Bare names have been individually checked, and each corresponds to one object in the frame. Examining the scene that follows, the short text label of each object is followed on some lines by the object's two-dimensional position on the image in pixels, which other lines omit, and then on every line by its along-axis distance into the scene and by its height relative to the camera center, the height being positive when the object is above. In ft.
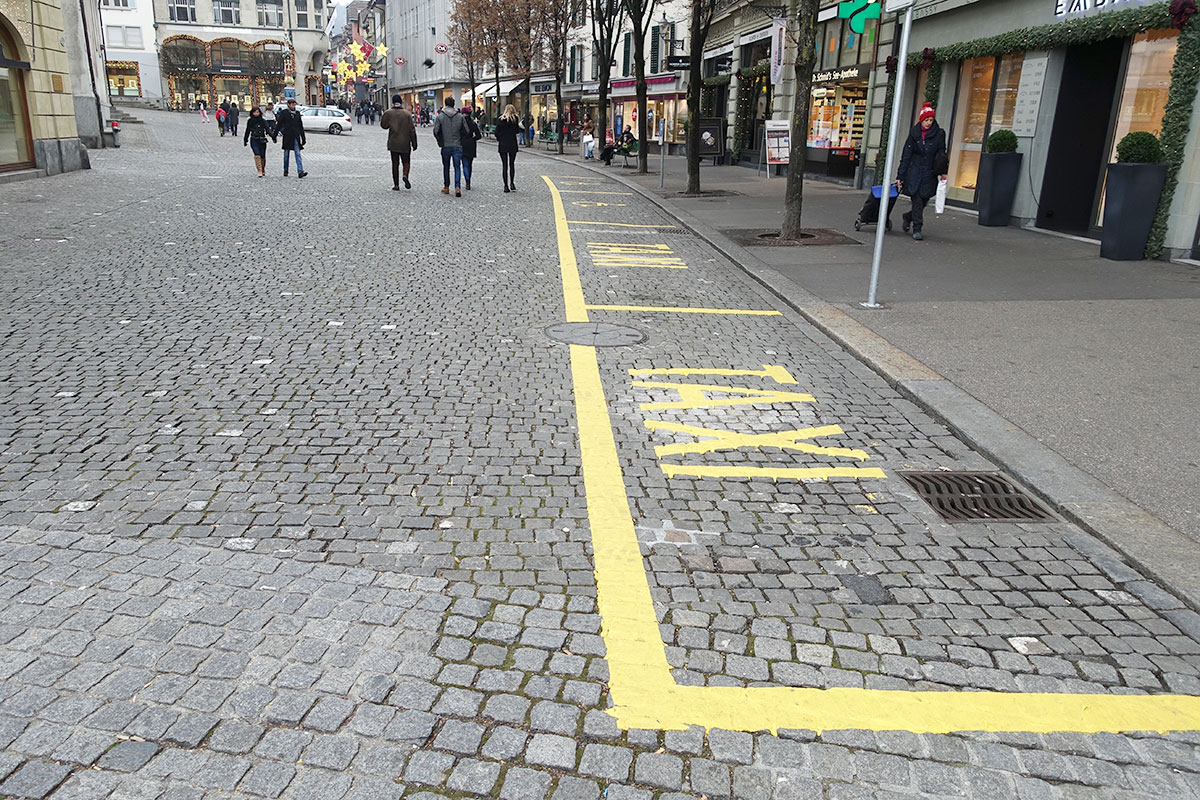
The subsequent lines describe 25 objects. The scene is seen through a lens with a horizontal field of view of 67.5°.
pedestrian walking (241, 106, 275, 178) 67.46 -1.51
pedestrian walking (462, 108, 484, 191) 59.93 -1.38
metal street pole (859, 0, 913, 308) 25.67 -1.21
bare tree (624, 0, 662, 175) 81.46 +7.05
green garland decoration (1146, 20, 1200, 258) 35.50 +1.17
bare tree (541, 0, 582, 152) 134.53 +14.14
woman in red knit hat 42.37 -1.25
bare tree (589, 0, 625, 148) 104.68 +9.05
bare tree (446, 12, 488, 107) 169.37 +16.17
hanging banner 80.38 +7.34
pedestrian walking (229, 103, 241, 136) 145.95 -0.72
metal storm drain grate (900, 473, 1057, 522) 14.23 -5.72
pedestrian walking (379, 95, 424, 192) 60.18 -0.86
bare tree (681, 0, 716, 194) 64.90 +2.43
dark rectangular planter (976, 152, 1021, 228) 47.65 -2.45
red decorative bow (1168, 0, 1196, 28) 35.40 +5.05
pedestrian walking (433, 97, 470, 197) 58.29 -0.92
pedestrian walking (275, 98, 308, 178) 68.13 -0.95
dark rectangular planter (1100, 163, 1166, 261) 36.27 -2.60
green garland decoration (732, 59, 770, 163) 94.69 +3.23
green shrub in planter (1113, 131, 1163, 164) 36.06 -0.26
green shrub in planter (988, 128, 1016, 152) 46.93 -0.19
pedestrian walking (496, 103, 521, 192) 62.90 -0.97
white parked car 169.89 -0.66
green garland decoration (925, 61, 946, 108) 58.18 +3.24
